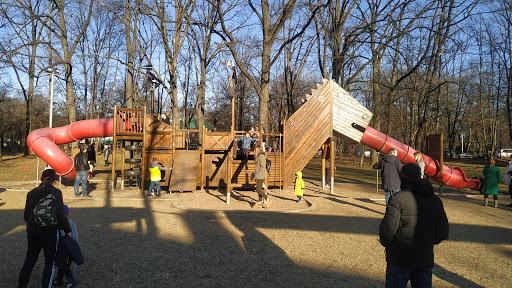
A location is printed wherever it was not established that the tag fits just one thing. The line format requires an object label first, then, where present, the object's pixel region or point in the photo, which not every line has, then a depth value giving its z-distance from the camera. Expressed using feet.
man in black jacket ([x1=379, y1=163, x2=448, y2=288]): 11.03
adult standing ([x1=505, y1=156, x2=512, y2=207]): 42.11
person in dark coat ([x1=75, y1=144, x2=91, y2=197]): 40.63
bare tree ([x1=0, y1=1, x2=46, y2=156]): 85.15
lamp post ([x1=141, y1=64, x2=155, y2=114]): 59.34
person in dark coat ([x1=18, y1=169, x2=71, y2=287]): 13.88
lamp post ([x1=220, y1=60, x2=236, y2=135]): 40.50
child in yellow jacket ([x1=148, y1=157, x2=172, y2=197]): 43.04
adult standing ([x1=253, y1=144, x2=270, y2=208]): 34.30
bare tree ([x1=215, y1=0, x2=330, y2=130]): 57.41
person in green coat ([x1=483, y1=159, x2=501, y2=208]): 39.96
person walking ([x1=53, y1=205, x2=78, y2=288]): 14.97
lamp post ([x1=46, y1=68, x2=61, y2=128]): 40.52
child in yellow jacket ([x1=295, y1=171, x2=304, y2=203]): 39.01
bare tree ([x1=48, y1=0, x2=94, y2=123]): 85.92
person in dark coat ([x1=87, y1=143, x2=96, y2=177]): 56.29
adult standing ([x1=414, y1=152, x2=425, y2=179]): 37.39
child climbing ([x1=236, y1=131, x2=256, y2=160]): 44.79
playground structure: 47.09
